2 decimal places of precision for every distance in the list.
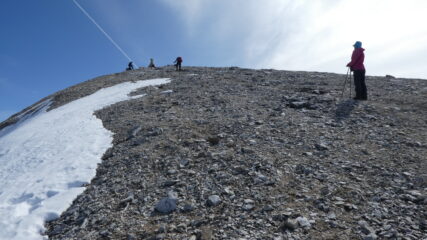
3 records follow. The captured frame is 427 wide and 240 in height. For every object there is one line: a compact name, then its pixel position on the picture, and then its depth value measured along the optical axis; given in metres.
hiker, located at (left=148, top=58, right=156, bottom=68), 43.60
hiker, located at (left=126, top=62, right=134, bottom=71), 46.56
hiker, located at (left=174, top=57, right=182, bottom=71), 34.09
